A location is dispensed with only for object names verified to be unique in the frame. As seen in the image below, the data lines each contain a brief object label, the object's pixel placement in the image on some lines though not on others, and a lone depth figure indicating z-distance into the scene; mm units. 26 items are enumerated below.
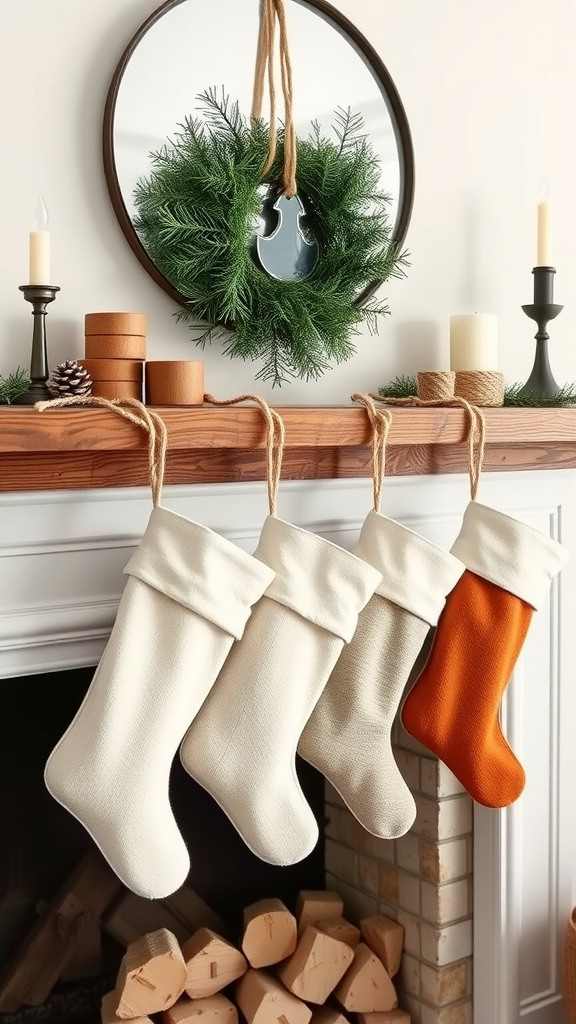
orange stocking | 1420
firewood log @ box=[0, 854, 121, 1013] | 1507
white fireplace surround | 1237
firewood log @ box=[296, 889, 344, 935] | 1705
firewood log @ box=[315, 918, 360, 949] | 1679
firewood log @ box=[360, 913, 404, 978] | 1659
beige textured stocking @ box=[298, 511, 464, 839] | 1327
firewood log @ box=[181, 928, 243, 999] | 1568
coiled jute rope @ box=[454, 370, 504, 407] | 1519
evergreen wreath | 1335
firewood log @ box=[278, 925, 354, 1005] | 1608
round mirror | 1340
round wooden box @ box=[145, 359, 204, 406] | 1256
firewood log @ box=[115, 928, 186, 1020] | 1489
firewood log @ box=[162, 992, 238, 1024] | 1545
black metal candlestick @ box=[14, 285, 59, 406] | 1174
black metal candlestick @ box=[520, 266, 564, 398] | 1606
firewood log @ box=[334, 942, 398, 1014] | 1645
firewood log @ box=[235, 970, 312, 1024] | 1572
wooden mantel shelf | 1121
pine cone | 1199
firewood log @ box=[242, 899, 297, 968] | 1607
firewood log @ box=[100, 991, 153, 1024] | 1495
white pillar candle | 1545
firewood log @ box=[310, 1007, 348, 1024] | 1627
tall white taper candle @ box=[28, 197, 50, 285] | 1162
